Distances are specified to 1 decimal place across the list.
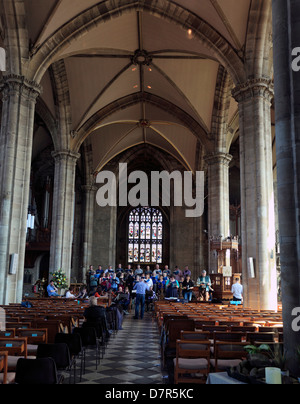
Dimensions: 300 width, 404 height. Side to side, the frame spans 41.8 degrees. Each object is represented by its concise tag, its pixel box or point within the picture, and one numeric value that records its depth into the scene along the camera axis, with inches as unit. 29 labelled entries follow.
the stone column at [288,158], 215.5
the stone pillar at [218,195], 858.8
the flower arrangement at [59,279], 759.7
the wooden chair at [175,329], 284.7
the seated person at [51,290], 651.5
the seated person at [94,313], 334.3
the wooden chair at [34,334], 236.5
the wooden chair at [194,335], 233.5
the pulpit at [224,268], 742.5
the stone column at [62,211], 844.7
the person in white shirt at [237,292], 553.6
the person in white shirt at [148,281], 631.5
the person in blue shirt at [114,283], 674.2
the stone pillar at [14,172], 523.2
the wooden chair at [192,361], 204.4
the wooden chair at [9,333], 225.1
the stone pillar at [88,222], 1191.6
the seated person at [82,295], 622.5
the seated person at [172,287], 644.3
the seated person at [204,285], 685.7
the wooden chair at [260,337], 233.0
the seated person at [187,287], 627.8
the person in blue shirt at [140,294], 564.1
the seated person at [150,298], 681.3
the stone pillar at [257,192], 512.7
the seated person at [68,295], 619.5
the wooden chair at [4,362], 160.9
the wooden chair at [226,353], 206.4
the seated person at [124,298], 656.0
